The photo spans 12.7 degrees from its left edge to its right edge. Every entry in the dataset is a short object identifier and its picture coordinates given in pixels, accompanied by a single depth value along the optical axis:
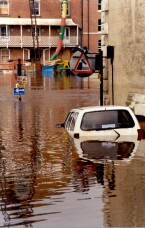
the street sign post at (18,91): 37.91
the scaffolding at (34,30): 84.43
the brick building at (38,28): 86.19
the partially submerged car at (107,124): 17.03
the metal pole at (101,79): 24.09
